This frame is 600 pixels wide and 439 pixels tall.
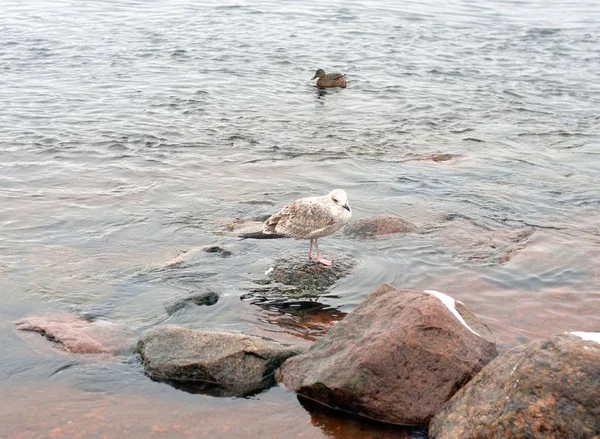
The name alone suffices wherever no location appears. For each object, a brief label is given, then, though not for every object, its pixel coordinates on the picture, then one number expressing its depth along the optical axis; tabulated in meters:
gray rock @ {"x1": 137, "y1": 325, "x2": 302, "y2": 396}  6.09
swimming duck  18.00
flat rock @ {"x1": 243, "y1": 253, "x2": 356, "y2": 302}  7.88
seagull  8.19
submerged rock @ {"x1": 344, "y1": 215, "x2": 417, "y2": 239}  9.54
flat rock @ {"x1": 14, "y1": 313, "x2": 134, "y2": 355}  6.61
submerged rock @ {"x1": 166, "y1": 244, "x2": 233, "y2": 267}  8.57
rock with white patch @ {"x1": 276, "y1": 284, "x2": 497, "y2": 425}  5.60
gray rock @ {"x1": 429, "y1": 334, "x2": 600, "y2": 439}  4.72
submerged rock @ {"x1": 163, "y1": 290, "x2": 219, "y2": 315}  7.43
